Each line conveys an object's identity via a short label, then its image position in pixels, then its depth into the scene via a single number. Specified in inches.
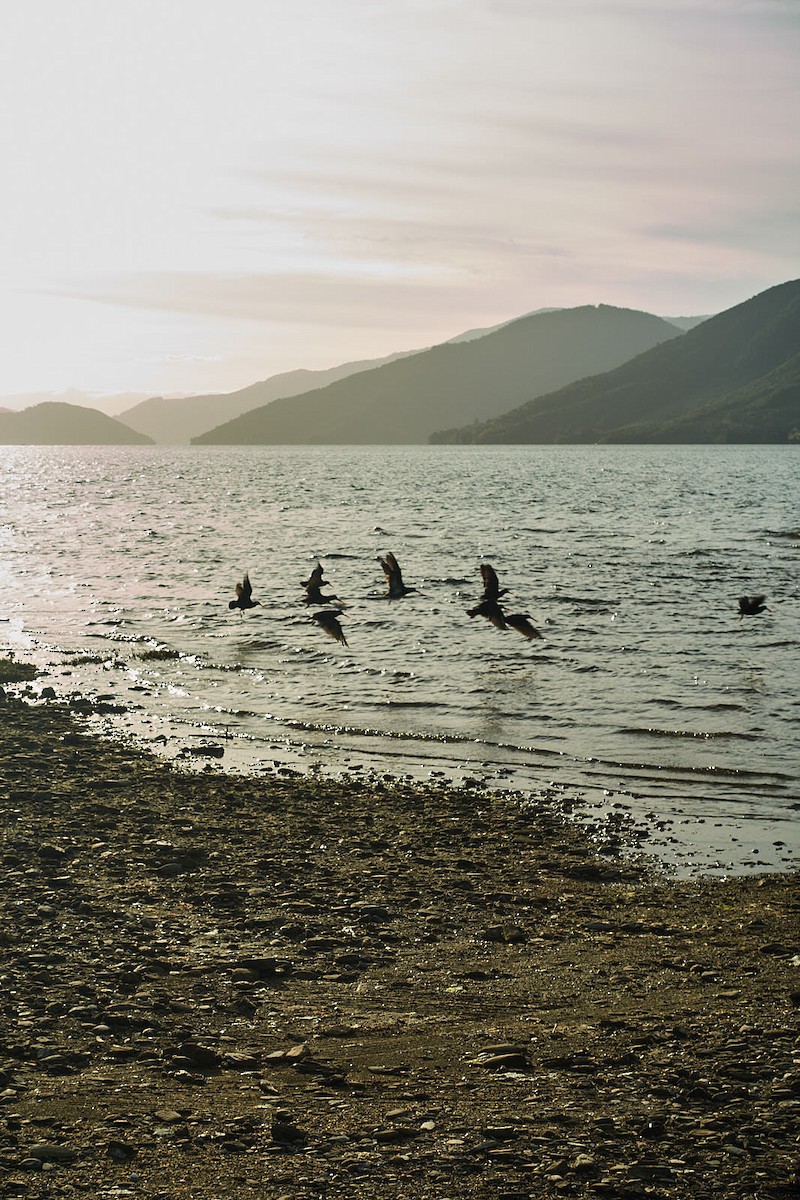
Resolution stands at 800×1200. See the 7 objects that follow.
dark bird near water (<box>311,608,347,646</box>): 873.7
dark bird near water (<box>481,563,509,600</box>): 919.7
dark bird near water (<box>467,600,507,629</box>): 919.7
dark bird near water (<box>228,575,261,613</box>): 986.0
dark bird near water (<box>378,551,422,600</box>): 950.0
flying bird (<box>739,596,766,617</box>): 1062.5
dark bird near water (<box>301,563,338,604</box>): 960.9
